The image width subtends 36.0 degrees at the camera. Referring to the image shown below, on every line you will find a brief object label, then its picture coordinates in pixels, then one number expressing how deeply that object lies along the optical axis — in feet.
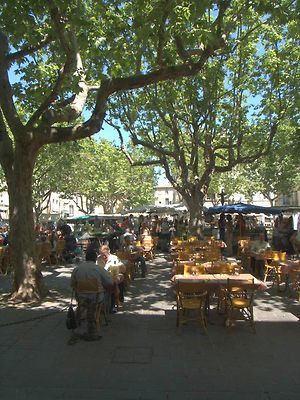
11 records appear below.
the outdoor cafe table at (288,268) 30.68
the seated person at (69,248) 55.67
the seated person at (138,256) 42.32
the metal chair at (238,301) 23.67
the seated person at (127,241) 46.89
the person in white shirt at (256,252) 40.45
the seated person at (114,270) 27.81
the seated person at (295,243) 50.16
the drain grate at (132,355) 18.86
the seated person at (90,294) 22.12
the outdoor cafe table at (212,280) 23.91
